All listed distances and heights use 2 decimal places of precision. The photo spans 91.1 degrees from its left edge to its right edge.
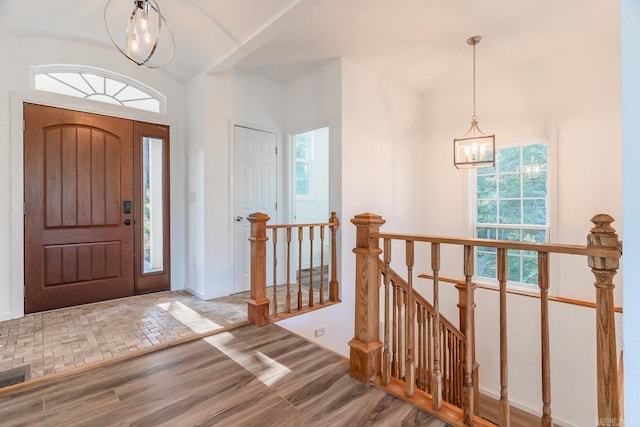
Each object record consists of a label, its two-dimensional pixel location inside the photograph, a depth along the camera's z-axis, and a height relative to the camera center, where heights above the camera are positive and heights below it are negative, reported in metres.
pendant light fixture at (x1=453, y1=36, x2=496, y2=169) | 3.22 +0.65
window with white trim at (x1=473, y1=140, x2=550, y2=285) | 3.80 +0.10
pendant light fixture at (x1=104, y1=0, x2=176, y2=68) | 1.91 +1.79
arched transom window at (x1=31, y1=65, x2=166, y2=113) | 3.11 +1.40
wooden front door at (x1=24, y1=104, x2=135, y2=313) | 3.00 +0.09
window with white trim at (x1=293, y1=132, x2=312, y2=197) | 5.36 +0.87
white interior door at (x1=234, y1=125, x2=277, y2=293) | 3.82 +0.39
